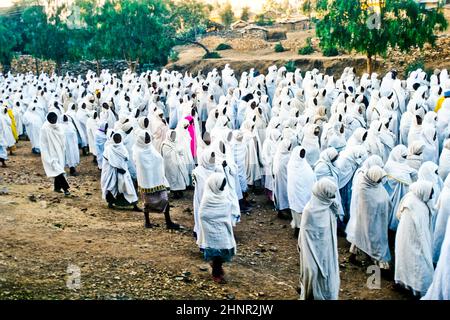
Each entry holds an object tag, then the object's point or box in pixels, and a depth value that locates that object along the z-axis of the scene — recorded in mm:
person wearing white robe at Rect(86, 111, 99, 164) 13086
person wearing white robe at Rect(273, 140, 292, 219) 8875
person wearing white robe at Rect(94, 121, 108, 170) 11461
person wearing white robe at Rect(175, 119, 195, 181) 10602
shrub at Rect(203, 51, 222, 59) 29812
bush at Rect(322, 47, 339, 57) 25047
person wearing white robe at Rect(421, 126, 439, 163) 9141
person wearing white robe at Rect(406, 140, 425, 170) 7418
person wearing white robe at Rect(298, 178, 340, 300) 5270
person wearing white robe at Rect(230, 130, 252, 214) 9797
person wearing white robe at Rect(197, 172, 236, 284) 6180
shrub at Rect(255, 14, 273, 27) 39484
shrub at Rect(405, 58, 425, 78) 20752
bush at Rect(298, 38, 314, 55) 26969
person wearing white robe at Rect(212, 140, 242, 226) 6965
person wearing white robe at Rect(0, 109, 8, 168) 12664
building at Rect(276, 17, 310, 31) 36531
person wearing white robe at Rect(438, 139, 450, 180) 7738
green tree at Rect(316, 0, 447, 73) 18250
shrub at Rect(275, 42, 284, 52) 29688
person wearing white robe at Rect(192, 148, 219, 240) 7082
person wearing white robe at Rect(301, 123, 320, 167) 9188
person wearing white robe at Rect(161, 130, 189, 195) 10211
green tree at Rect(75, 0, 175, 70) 26531
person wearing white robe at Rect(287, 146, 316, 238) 7934
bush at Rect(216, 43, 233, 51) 33219
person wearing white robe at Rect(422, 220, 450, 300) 4977
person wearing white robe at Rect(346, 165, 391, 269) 6715
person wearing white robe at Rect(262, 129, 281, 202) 9773
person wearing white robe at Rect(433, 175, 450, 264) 6133
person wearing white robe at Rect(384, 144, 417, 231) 7203
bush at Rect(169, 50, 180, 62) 29734
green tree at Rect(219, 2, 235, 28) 43178
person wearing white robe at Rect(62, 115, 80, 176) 11820
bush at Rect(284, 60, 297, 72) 24453
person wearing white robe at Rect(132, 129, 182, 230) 8133
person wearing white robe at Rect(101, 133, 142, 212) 8953
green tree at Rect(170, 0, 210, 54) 35875
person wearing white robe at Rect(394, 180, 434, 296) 5849
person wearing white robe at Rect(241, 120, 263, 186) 10289
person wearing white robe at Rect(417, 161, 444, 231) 6910
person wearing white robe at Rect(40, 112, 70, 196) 9977
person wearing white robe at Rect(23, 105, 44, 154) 14266
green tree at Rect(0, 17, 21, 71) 32075
